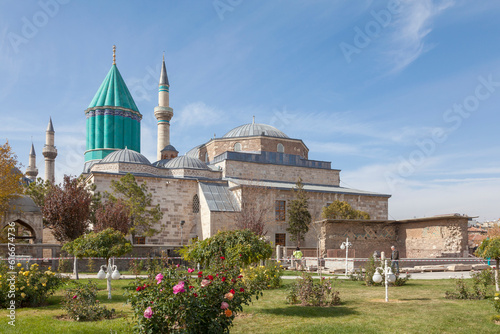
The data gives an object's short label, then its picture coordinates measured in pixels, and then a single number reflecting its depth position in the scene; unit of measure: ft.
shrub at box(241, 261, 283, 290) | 37.71
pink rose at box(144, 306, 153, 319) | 15.99
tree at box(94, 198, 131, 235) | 73.51
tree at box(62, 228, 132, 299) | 37.35
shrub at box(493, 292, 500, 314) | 23.38
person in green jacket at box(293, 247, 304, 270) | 65.99
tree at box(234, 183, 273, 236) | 88.85
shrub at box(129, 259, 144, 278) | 50.02
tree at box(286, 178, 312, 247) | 93.35
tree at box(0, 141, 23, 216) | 60.64
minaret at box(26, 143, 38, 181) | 185.47
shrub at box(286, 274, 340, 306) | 28.66
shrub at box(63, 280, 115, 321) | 24.50
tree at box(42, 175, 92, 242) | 69.46
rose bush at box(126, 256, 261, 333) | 16.44
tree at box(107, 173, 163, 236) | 85.92
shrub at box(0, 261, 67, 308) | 27.71
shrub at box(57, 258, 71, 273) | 54.77
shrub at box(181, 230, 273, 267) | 28.60
